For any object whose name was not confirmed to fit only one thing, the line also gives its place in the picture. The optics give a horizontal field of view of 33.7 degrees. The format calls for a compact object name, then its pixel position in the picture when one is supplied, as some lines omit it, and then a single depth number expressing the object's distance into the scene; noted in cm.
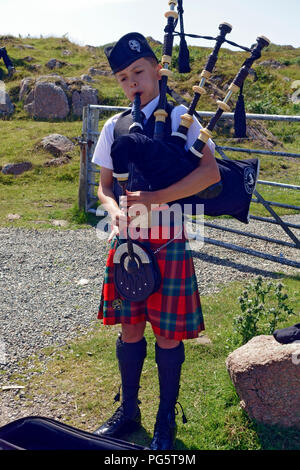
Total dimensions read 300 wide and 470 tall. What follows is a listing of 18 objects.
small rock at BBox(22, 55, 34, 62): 2089
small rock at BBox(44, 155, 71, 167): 1098
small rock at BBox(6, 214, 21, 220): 789
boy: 241
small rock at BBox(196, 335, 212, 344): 397
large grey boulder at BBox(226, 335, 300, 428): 265
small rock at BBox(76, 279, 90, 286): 526
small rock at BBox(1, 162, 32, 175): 1074
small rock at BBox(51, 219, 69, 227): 754
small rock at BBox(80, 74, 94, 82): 1789
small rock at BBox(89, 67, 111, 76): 1973
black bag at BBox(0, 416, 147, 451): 202
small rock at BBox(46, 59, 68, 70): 2002
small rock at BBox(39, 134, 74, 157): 1160
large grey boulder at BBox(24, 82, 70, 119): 1473
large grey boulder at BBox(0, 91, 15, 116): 1523
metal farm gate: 737
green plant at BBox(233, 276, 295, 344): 351
